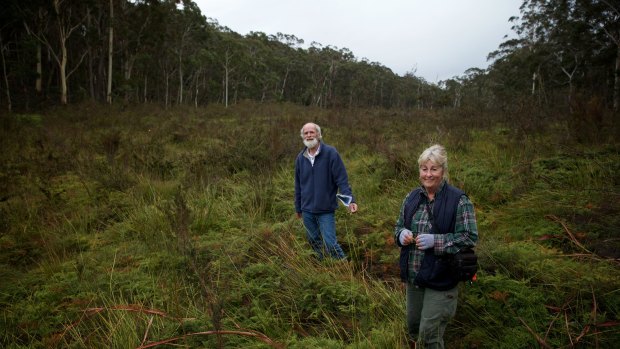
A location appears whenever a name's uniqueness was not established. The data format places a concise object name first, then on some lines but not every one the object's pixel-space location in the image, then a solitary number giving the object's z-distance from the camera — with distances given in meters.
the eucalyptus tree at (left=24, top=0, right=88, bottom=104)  18.19
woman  2.04
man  3.84
